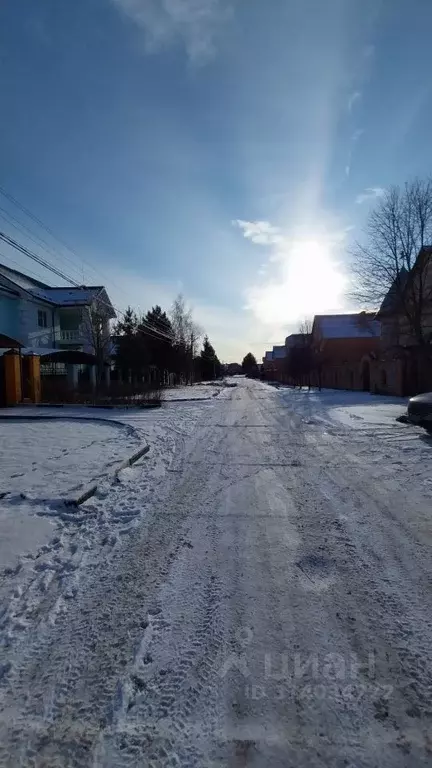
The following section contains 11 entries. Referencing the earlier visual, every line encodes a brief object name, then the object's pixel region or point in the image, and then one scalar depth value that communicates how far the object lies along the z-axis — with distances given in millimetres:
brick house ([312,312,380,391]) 36281
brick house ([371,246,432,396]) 24500
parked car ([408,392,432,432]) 10328
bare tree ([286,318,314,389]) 42750
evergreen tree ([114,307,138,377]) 40181
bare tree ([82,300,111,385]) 30172
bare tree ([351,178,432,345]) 24391
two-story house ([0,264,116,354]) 29766
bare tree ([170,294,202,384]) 55656
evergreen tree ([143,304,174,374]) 47938
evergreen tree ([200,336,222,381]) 87369
